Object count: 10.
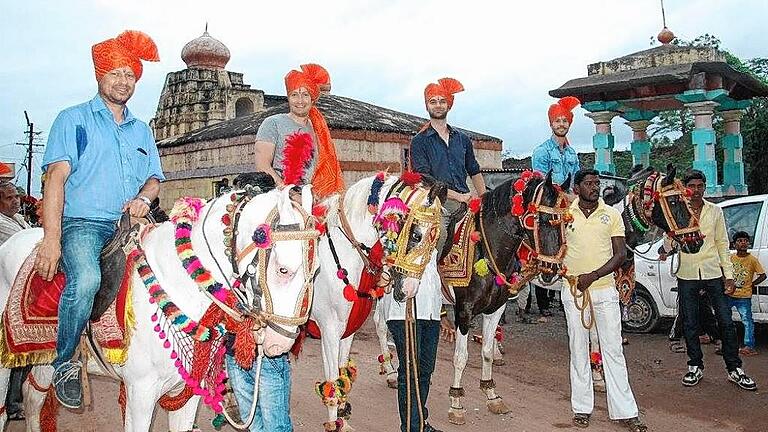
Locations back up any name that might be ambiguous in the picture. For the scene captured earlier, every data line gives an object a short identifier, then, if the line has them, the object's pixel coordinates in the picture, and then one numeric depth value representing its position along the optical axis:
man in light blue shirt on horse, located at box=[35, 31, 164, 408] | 3.28
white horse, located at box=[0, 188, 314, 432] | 2.73
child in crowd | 8.03
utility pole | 28.95
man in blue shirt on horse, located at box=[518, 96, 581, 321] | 6.62
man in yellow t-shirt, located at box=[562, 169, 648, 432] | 5.55
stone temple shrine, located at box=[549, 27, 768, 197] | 13.25
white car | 8.28
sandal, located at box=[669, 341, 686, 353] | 8.62
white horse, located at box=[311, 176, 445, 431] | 4.67
